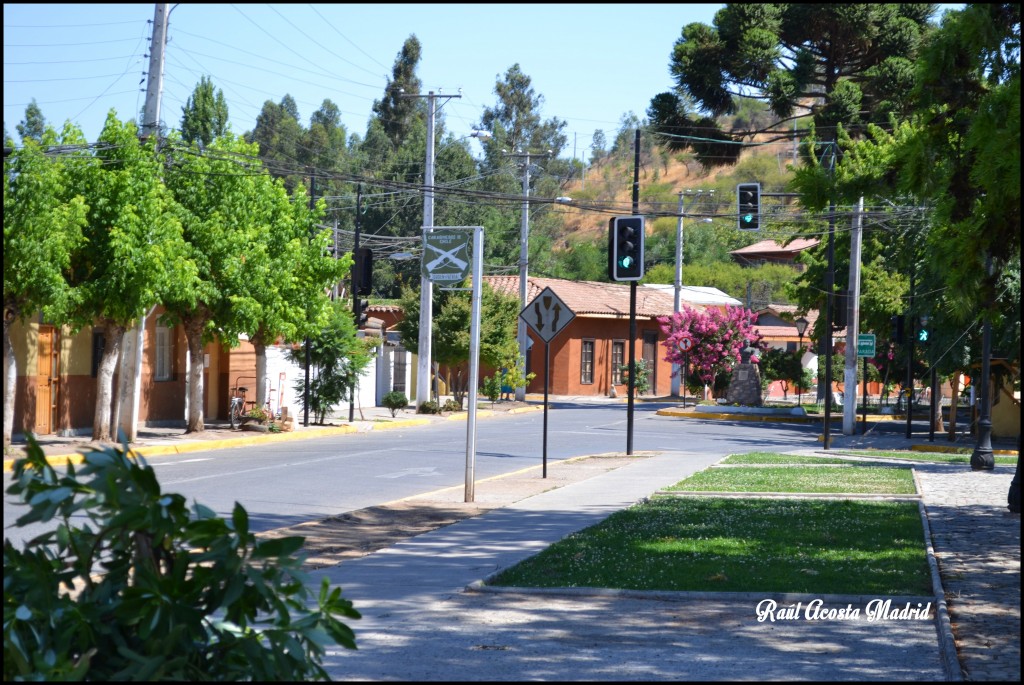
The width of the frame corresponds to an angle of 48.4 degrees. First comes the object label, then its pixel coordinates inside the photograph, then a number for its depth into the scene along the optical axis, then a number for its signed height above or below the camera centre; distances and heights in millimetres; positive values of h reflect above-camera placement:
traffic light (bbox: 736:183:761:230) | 26812 +3948
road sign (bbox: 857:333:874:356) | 32125 +835
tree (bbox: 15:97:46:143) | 58625 +13181
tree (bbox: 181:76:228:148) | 64375 +14188
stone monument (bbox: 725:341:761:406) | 44156 -425
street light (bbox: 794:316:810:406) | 42569 +1850
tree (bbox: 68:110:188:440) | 20922 +2155
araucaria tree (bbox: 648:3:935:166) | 33531 +9396
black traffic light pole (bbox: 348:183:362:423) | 28953 +1835
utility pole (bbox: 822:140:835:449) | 27000 +1864
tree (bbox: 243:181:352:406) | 26000 +2177
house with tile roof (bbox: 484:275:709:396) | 54469 +1326
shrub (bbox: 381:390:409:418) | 34844 -1084
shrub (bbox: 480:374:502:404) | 42031 -722
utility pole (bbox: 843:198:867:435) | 32969 +771
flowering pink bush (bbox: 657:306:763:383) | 43531 +1368
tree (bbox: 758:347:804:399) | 46500 +311
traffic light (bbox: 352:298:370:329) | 33488 +1641
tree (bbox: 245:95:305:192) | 83312 +18880
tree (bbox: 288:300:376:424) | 30250 +67
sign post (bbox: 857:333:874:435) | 32125 +808
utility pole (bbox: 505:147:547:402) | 42375 +4732
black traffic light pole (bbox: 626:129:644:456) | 23062 +1228
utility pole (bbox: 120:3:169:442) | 22047 +509
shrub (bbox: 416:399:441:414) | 36938 -1356
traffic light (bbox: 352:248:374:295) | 28484 +2366
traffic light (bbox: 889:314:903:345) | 31406 +1308
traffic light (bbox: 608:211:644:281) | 20859 +2193
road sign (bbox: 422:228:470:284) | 14992 +1455
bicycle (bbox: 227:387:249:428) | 27612 -1178
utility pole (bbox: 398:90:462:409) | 34334 +1634
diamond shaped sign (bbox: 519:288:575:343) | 17375 +822
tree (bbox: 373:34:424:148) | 67812 +15944
